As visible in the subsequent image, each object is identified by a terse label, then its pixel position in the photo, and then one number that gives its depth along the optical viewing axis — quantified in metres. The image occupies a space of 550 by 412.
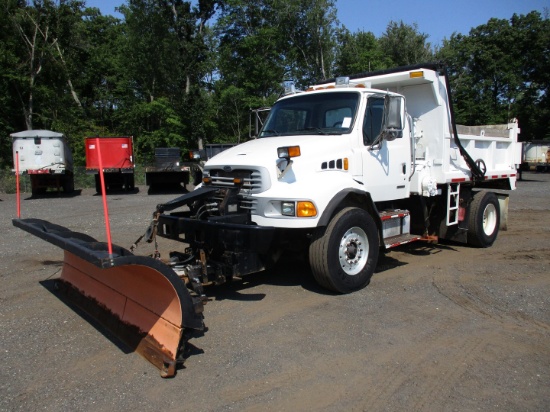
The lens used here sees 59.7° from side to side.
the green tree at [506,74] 48.12
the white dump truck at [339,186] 5.61
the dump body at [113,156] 23.34
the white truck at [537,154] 38.66
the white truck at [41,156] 22.25
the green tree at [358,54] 40.66
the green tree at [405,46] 42.81
